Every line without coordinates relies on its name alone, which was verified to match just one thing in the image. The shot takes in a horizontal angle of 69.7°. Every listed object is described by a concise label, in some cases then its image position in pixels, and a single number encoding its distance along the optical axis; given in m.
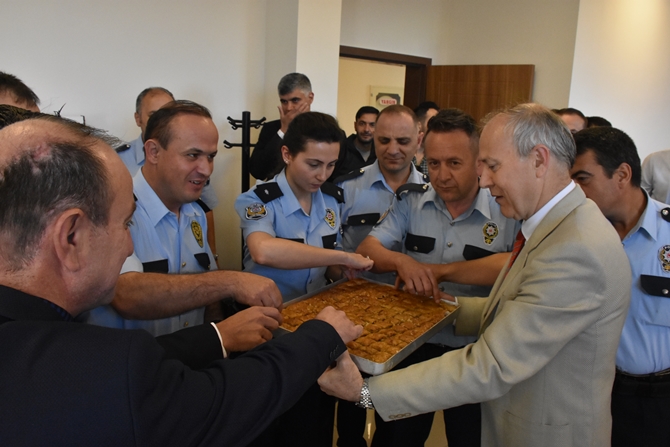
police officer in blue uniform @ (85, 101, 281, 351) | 1.52
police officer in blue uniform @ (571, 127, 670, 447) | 1.87
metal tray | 1.44
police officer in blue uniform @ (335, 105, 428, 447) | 2.78
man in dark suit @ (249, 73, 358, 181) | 3.84
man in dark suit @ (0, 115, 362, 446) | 0.73
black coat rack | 4.21
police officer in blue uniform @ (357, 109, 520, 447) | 1.98
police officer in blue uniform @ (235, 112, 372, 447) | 1.96
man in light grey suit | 1.27
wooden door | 6.04
